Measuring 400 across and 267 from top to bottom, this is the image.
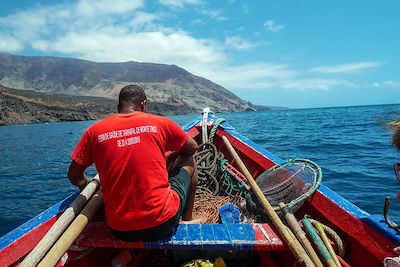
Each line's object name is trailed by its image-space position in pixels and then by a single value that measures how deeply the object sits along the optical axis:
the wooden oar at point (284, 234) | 2.57
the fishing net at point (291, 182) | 3.79
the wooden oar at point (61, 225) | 2.30
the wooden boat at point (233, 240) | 2.86
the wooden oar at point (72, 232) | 2.32
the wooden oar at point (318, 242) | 2.61
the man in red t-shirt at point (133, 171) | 2.77
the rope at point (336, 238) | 3.05
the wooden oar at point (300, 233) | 2.56
